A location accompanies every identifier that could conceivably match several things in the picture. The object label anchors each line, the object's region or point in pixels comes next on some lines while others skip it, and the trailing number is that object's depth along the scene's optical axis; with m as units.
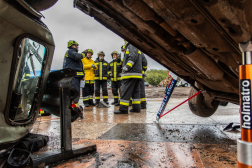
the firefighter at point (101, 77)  5.95
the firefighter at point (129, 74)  3.69
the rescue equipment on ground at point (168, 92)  2.52
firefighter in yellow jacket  5.63
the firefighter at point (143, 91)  4.76
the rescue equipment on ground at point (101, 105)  5.29
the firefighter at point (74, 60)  4.12
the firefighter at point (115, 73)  6.02
